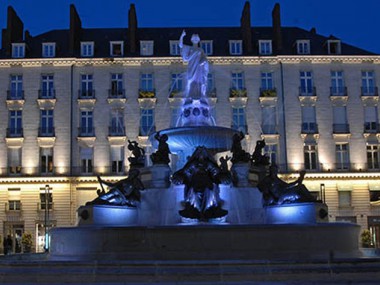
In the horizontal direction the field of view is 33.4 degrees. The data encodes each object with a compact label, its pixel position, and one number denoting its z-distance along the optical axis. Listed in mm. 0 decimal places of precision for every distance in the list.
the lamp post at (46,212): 43119
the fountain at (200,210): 14680
